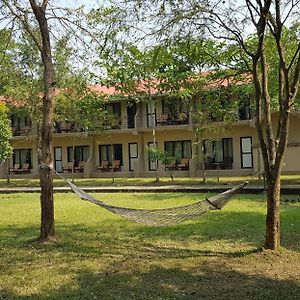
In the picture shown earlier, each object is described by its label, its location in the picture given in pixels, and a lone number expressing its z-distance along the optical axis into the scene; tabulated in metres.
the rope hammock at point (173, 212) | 4.85
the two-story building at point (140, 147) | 17.63
